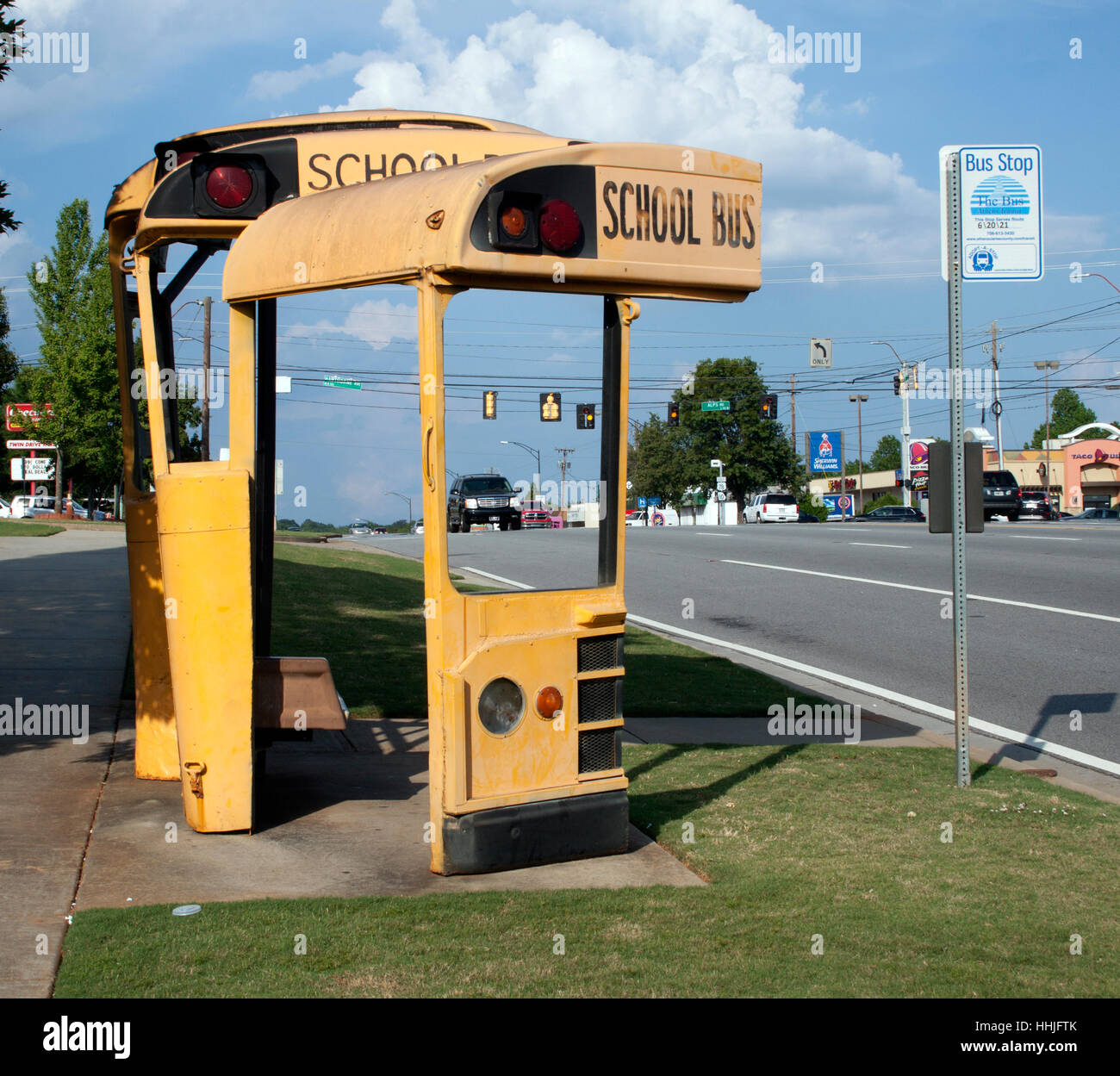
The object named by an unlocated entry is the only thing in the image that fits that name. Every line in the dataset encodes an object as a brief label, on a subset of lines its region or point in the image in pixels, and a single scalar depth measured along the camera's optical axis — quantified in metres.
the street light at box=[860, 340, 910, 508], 58.81
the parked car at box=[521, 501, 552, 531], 45.66
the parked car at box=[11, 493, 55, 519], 52.30
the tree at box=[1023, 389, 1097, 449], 137.38
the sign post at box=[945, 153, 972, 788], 6.41
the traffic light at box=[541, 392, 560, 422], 31.99
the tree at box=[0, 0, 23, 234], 6.05
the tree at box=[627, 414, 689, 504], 76.50
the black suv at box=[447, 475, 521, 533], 39.97
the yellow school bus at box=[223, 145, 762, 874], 4.55
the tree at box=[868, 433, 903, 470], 164.38
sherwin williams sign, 93.75
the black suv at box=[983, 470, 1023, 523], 43.53
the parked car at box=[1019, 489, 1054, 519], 51.03
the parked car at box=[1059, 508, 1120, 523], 49.44
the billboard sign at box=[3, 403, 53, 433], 37.62
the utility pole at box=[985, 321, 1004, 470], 70.97
